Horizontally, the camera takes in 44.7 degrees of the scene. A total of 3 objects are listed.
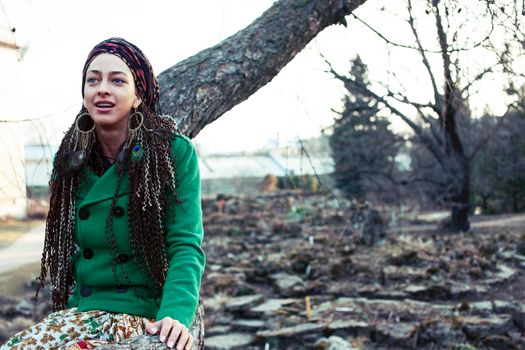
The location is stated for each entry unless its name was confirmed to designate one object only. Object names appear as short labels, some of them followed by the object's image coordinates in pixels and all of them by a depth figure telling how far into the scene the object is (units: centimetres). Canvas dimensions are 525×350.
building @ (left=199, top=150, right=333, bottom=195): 3334
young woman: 198
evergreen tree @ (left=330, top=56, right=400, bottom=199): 1494
